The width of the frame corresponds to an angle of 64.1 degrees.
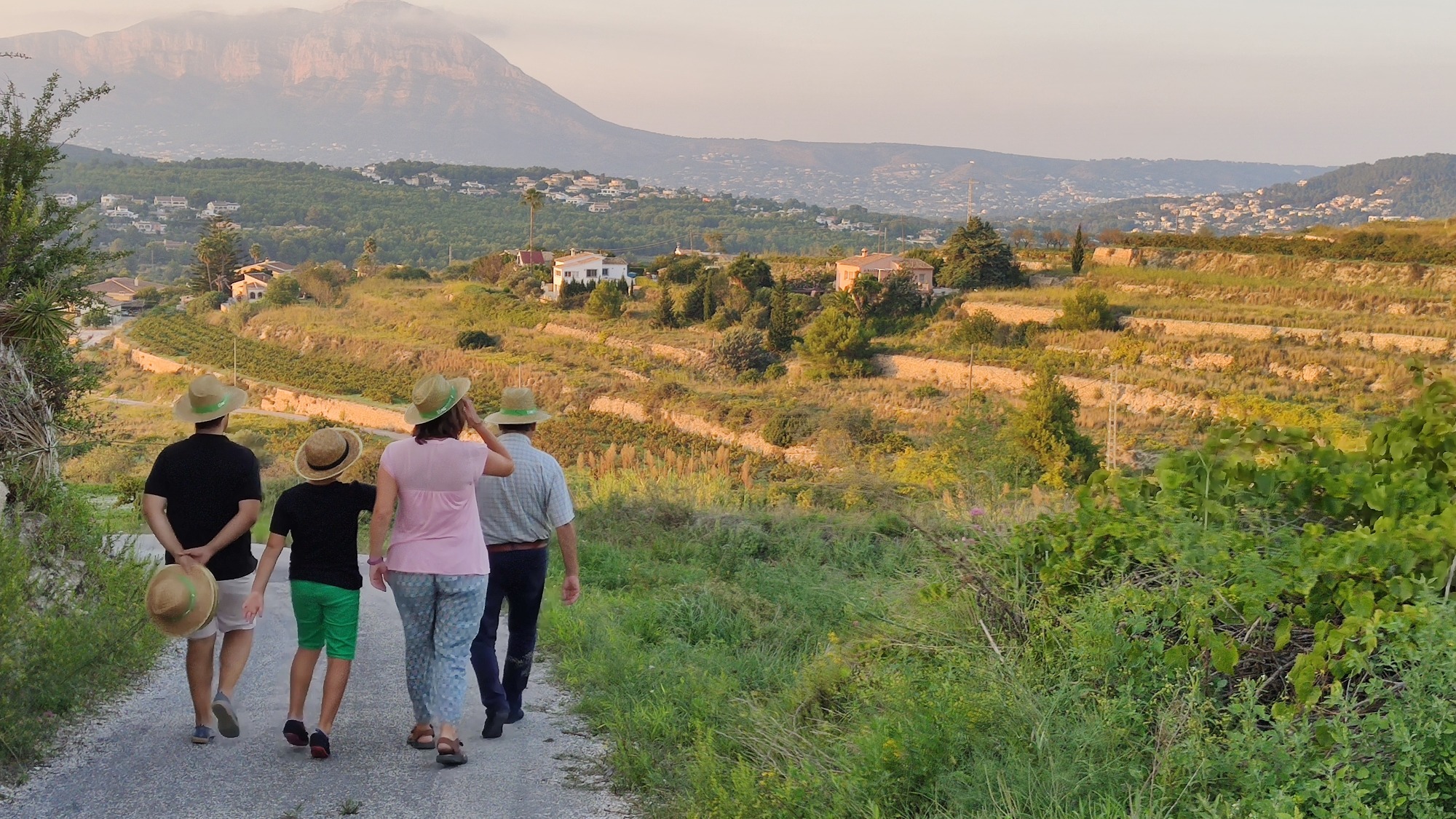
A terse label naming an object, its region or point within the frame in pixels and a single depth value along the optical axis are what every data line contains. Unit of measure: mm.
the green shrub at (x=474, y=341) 53969
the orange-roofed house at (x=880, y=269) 54906
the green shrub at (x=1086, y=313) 43938
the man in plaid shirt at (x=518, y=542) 5176
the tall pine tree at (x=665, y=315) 55656
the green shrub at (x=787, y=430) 35781
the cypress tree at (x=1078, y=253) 56094
